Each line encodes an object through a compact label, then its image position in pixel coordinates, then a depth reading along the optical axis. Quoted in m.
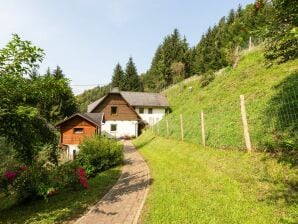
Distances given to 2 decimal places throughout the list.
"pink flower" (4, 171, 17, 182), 6.83
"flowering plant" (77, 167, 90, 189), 7.54
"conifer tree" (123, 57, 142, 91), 55.70
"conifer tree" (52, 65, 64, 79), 37.53
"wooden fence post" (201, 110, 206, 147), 9.99
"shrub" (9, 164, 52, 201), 6.36
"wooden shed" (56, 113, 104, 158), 22.33
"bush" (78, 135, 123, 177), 10.54
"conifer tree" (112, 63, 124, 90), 57.96
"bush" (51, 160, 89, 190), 7.05
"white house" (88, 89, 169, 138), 32.29
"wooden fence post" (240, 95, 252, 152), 7.02
